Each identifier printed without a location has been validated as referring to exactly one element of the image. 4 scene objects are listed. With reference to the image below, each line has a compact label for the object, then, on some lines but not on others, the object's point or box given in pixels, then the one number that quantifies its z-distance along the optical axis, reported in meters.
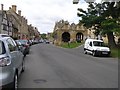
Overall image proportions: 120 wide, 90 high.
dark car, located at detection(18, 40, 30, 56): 11.34
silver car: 3.17
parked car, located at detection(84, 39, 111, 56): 11.66
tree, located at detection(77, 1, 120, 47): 14.22
